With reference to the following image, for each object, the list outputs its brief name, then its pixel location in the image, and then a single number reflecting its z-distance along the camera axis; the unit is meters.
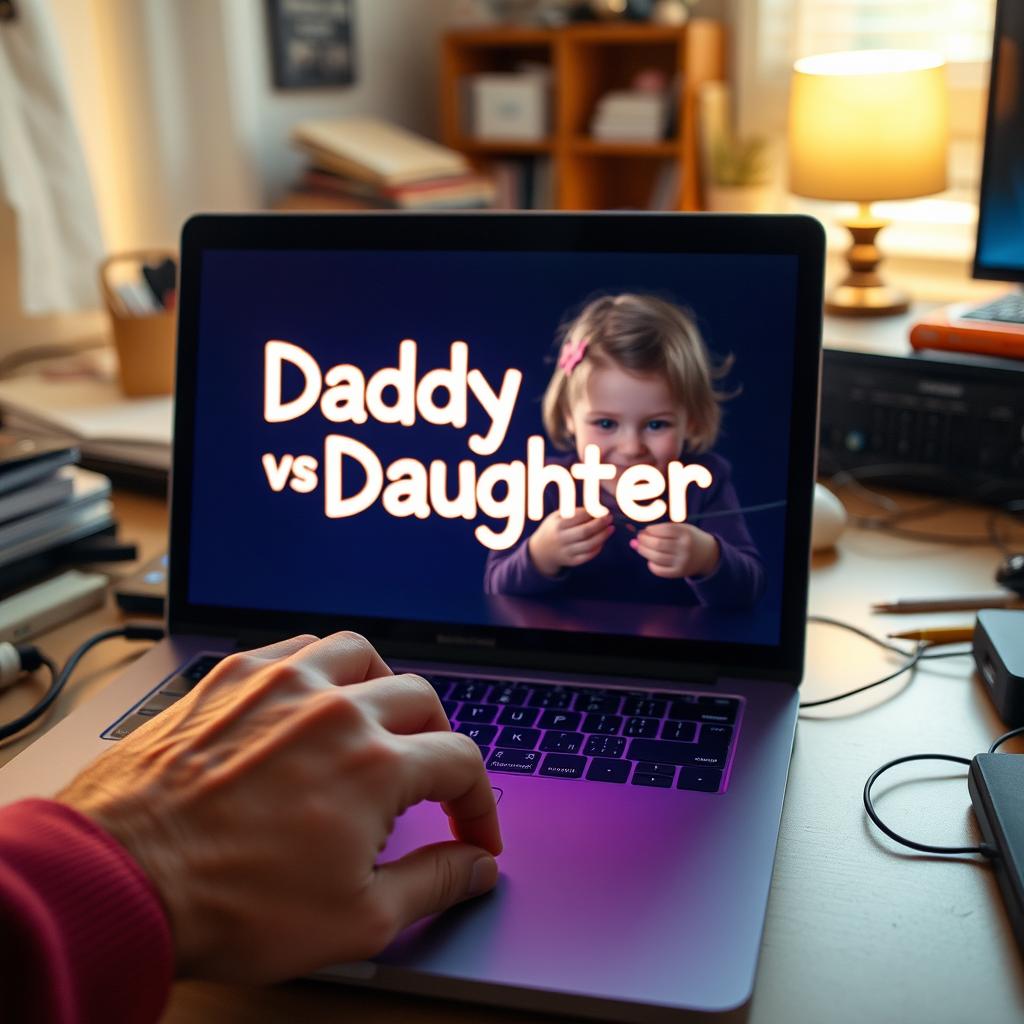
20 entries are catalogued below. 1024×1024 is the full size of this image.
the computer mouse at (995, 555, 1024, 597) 0.90
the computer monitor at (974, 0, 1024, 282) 1.18
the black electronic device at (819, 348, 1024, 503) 1.05
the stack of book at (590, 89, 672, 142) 2.14
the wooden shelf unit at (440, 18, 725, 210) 2.12
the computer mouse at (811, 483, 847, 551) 0.99
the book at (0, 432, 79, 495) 0.93
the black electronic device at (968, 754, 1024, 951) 0.55
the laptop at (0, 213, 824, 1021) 0.68
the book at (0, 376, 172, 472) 1.20
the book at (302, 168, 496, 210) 1.93
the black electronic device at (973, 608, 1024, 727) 0.73
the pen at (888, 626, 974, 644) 0.84
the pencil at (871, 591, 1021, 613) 0.89
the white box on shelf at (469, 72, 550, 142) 2.25
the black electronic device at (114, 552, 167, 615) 0.92
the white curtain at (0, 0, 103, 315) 1.61
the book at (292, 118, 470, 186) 1.93
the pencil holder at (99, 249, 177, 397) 1.39
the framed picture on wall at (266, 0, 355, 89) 2.12
